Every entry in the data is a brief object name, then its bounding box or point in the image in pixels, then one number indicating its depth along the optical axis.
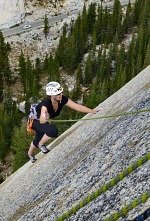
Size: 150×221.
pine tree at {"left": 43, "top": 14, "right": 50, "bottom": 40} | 106.12
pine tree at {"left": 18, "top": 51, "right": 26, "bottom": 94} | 92.19
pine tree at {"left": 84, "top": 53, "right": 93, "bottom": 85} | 92.12
